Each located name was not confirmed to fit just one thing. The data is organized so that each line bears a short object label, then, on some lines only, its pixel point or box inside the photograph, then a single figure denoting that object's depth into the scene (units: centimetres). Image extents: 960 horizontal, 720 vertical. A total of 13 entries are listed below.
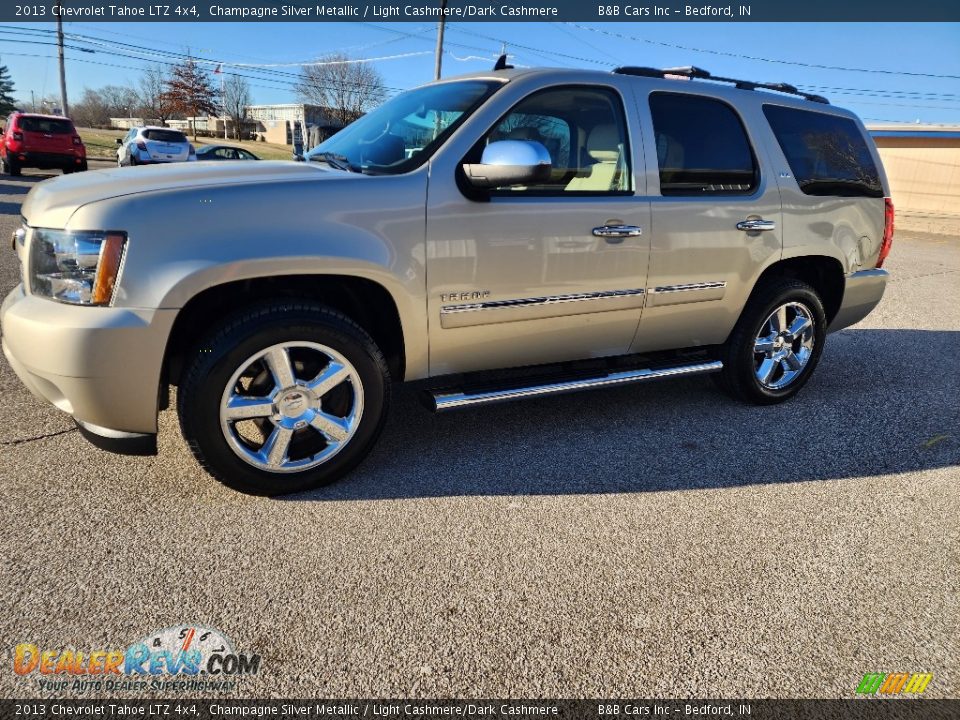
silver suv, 261
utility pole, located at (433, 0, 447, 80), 2536
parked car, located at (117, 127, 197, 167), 2023
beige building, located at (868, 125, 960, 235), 2925
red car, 1786
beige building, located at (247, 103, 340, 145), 6969
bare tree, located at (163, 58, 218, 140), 6450
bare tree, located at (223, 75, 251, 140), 6975
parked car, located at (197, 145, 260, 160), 1911
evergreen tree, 7781
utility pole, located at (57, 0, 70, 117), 3662
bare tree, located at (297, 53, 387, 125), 5412
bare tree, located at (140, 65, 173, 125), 6475
